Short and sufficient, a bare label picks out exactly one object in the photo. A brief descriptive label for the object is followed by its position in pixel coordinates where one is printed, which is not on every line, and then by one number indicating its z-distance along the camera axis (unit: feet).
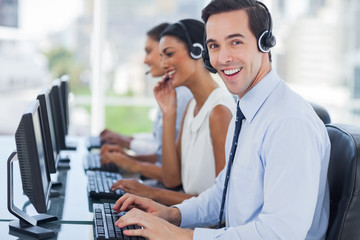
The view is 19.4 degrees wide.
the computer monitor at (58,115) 10.73
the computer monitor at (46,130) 9.26
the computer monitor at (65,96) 12.45
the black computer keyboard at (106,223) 8.13
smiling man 7.73
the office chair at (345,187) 8.00
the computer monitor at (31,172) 8.07
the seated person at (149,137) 12.88
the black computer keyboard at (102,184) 9.65
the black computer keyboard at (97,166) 11.28
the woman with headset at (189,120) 10.06
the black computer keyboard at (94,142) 13.69
